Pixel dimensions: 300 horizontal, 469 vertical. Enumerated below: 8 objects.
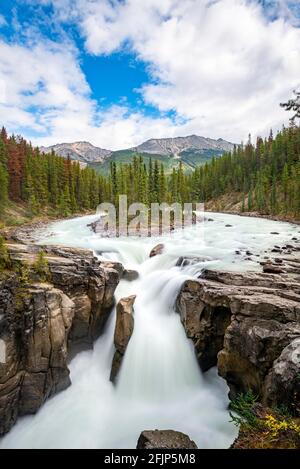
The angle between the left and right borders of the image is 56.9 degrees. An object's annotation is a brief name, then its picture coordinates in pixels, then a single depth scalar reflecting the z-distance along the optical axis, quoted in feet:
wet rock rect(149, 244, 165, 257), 78.33
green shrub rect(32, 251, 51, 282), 42.99
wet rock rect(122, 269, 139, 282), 60.13
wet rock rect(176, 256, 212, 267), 62.39
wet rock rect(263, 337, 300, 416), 22.72
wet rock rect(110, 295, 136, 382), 42.63
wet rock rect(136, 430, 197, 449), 24.74
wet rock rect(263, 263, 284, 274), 51.90
